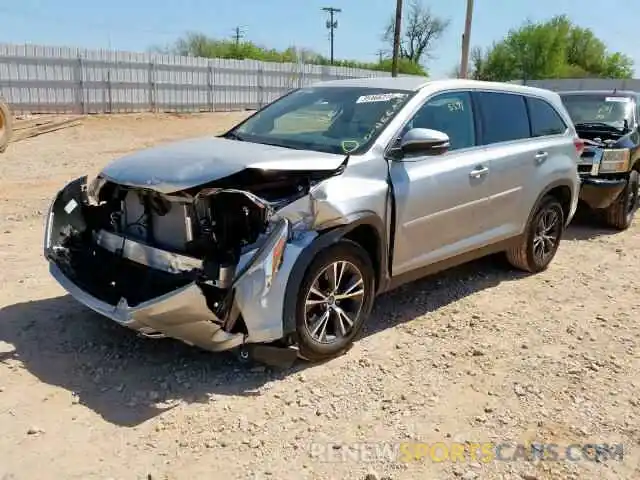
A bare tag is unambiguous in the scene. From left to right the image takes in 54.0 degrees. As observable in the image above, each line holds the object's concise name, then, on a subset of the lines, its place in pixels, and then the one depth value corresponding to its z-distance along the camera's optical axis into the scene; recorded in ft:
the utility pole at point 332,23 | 228.02
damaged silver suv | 11.50
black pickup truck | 26.11
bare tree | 220.02
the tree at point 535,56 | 206.80
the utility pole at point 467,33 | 84.89
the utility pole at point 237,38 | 197.55
